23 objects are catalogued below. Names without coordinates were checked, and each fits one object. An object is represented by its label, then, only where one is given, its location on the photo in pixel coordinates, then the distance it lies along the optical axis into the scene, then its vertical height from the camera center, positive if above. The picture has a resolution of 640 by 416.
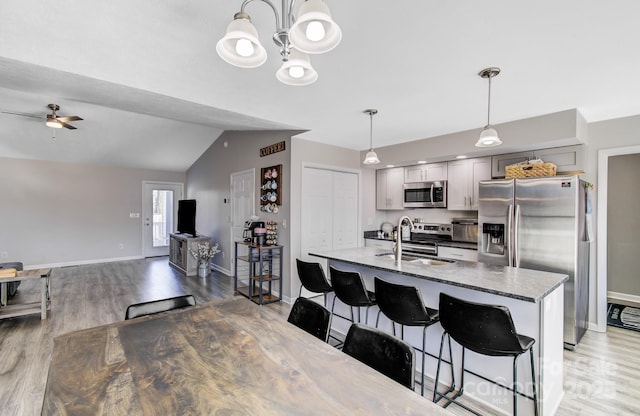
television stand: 5.99 -0.96
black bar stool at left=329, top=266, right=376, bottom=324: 2.48 -0.71
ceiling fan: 4.16 +1.25
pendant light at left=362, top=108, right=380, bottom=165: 3.29 +0.62
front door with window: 7.86 -0.20
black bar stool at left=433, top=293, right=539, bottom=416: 1.64 -0.71
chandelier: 1.13 +0.76
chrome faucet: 2.77 -0.34
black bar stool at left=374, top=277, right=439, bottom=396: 2.04 -0.70
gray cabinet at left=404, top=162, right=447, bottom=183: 4.60 +0.62
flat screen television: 6.75 -0.22
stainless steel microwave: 4.56 +0.25
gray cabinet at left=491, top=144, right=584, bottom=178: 3.42 +0.67
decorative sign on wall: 4.46 +0.95
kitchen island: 1.85 -0.71
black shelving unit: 4.26 -1.03
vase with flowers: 5.91 -1.04
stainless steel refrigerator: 3.02 -0.23
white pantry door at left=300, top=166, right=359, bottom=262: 4.47 -0.02
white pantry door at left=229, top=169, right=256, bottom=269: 5.25 +0.15
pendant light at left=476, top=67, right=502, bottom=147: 2.33 +0.63
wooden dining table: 0.96 -0.66
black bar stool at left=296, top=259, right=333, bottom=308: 2.87 -0.71
